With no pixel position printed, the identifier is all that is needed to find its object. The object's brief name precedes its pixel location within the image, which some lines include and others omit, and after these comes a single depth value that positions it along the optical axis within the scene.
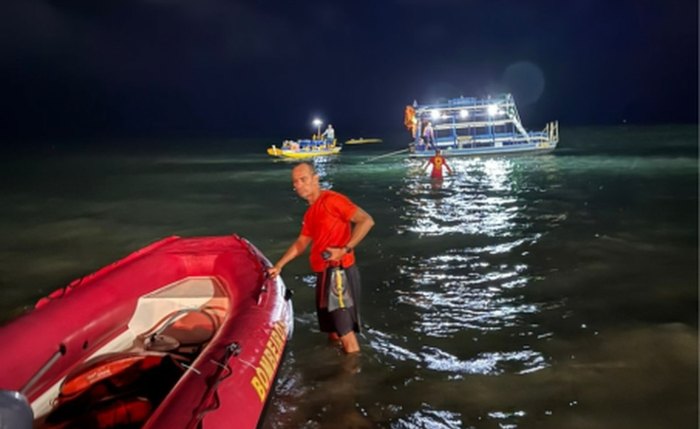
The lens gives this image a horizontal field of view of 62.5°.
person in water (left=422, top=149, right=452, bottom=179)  20.04
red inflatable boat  3.38
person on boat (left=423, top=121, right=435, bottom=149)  29.48
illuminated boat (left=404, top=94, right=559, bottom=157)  30.30
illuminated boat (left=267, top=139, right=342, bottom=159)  34.31
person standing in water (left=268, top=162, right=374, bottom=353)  4.61
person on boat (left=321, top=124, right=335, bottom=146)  36.84
